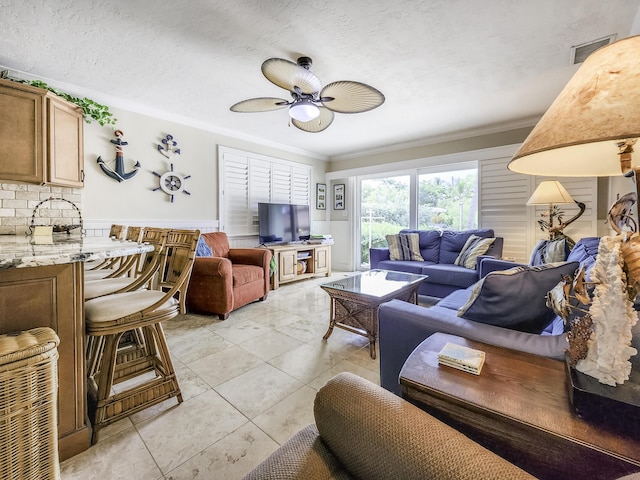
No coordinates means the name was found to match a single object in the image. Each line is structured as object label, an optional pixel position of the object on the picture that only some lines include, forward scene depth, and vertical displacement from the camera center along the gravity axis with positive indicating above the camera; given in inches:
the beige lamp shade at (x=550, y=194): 118.1 +17.4
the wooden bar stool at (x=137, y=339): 53.7 -23.8
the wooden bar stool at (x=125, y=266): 83.2 -10.1
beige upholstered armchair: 20.6 -17.0
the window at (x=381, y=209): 205.6 +19.6
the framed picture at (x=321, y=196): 233.8 +32.2
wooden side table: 23.5 -17.3
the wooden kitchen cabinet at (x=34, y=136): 91.5 +33.7
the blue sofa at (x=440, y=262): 132.2 -15.3
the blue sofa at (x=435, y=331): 41.9 -16.3
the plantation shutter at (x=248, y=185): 169.2 +32.1
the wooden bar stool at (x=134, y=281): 65.3 -12.3
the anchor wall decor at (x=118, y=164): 125.0 +31.4
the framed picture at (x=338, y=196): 235.0 +32.0
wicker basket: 34.5 -22.4
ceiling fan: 77.6 +44.2
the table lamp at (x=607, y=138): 20.7 +7.8
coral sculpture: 26.4 -7.9
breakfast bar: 42.6 -12.0
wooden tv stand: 172.1 -18.7
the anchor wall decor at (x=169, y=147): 141.9 +44.2
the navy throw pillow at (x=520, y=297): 46.6 -10.4
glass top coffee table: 86.7 -20.9
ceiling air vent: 84.2 +58.7
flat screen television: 178.4 +7.9
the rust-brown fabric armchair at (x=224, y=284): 116.7 -22.3
